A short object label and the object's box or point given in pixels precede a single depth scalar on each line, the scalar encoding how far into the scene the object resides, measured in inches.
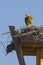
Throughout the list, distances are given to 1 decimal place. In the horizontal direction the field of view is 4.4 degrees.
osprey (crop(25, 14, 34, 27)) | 659.4
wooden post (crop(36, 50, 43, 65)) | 649.0
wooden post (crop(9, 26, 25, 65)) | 593.0
